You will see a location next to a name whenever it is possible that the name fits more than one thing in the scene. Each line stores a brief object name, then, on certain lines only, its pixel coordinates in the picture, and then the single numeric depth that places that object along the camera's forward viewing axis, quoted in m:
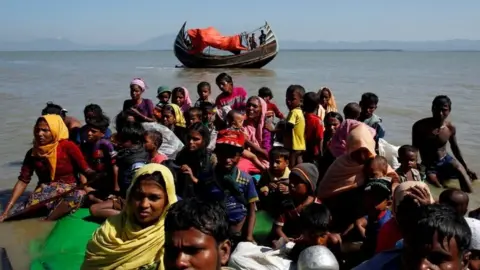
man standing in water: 5.73
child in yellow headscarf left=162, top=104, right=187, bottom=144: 5.73
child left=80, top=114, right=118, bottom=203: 4.82
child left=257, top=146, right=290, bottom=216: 4.14
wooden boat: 28.11
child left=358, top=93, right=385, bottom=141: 5.79
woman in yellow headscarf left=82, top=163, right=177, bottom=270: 2.82
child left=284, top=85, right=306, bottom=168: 5.34
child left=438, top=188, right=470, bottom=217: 3.22
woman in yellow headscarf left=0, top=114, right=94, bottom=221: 4.64
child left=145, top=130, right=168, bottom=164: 4.54
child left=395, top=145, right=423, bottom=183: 4.46
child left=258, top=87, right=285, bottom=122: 7.03
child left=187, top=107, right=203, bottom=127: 5.54
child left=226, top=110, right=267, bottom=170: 5.04
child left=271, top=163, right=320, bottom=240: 3.78
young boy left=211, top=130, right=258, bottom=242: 3.80
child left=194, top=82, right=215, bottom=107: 6.47
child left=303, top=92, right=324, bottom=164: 5.48
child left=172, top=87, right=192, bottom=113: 6.49
